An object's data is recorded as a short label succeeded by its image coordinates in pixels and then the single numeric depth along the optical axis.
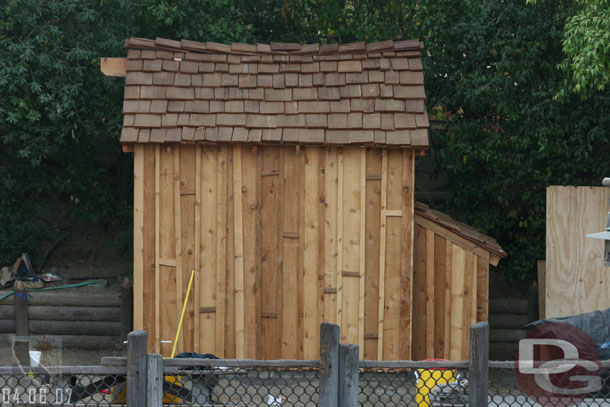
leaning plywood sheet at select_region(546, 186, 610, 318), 20.16
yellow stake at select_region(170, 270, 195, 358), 18.38
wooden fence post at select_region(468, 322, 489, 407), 9.73
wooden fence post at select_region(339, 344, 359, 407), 9.87
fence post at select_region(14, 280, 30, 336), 24.34
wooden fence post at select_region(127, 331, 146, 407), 9.78
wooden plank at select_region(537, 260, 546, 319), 22.81
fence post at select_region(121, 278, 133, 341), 23.82
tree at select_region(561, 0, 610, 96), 17.67
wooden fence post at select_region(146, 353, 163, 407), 9.86
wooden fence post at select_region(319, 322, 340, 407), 9.83
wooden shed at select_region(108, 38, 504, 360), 18.45
